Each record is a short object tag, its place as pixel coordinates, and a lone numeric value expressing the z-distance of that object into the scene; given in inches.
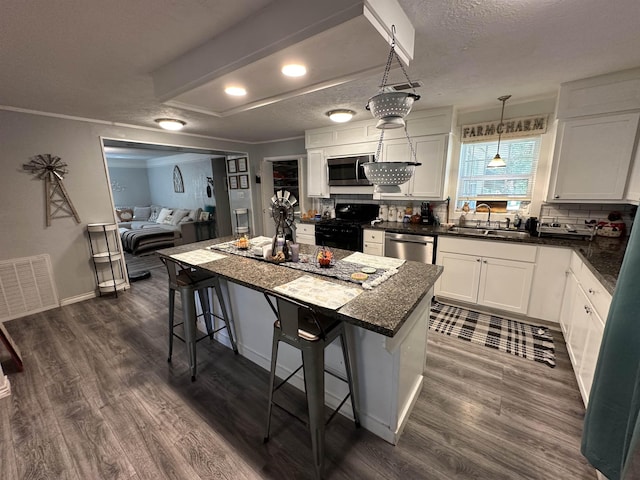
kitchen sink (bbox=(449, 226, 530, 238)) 111.9
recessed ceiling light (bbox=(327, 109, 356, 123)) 115.1
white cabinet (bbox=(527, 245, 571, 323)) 99.3
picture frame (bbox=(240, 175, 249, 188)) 224.2
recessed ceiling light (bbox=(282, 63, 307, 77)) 66.1
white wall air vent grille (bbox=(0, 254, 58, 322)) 120.3
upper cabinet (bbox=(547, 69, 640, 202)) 88.2
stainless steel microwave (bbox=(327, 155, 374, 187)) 151.1
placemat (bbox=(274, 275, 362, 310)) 53.9
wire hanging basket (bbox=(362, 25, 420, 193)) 50.9
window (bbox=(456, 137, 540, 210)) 122.3
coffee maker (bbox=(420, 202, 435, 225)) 142.1
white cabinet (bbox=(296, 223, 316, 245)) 174.6
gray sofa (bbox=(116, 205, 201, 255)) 228.4
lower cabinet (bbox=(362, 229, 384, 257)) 138.6
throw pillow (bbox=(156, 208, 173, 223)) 280.8
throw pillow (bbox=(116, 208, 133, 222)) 294.8
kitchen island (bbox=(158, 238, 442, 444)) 51.2
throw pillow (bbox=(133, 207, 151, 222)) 310.7
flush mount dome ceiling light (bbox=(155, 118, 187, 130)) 132.3
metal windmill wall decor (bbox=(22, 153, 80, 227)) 123.4
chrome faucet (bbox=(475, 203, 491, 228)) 130.2
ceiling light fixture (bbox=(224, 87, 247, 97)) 79.8
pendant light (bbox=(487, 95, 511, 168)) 113.8
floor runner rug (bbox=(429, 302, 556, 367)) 93.1
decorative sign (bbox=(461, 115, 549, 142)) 114.6
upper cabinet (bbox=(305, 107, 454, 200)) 126.6
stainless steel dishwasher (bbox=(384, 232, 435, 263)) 124.4
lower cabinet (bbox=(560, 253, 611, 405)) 63.7
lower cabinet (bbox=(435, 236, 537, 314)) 106.3
